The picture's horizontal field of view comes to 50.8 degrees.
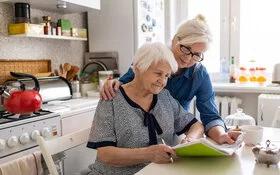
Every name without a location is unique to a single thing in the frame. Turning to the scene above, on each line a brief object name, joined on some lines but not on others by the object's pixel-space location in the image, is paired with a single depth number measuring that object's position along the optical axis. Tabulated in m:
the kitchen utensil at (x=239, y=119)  1.72
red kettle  1.72
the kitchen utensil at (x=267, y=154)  1.03
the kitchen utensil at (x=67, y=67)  2.72
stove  1.62
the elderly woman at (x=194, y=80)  1.37
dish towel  1.13
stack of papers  0.99
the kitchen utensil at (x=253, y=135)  1.28
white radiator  2.86
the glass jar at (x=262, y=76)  2.88
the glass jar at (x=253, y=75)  3.01
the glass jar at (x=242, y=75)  3.03
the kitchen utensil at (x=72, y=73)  2.76
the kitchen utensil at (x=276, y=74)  2.68
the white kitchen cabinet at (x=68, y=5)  2.28
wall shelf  2.19
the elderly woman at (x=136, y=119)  1.19
